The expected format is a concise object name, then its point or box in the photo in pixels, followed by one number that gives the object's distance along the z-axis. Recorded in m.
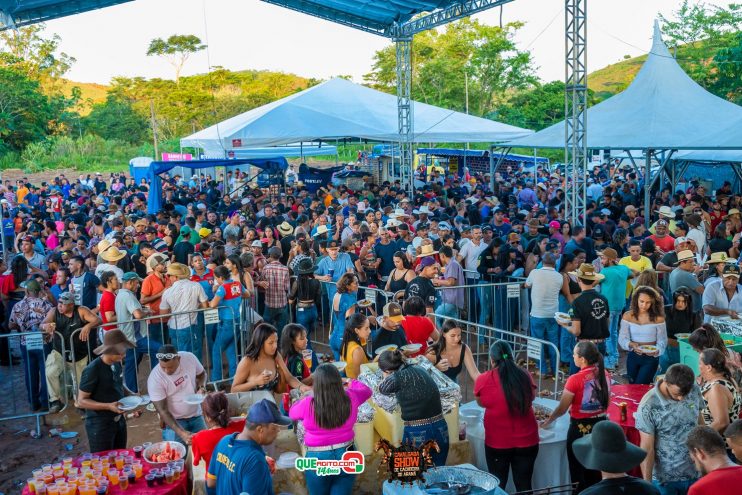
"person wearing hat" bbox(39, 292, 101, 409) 7.32
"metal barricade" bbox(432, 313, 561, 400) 6.80
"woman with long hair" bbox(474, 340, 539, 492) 4.86
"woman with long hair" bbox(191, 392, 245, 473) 4.60
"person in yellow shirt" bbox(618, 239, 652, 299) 8.80
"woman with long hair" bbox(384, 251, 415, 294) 8.19
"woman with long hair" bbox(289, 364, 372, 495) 4.51
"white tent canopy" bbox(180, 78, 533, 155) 18.30
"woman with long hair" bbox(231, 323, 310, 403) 5.60
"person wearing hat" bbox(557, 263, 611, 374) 7.21
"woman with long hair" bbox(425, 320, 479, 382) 5.93
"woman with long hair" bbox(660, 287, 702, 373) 7.02
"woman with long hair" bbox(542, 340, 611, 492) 5.04
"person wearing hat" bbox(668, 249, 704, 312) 7.99
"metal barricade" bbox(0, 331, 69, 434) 7.48
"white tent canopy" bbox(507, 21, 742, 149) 14.69
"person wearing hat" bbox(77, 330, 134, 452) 5.39
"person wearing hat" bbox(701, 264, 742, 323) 7.36
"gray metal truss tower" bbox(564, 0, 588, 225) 12.31
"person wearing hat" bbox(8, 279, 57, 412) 7.84
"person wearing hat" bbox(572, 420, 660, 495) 3.66
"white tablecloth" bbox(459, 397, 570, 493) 5.29
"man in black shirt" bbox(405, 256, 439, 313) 7.74
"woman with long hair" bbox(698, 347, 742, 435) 4.83
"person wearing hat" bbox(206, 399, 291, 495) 3.83
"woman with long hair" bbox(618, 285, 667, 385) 6.54
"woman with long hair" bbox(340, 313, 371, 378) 6.05
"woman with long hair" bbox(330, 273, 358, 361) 7.94
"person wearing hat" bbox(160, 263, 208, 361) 7.90
